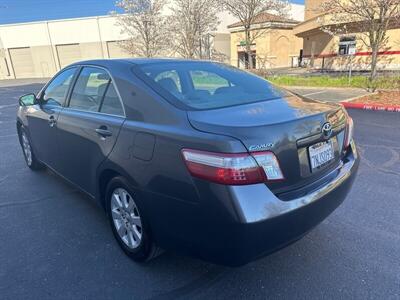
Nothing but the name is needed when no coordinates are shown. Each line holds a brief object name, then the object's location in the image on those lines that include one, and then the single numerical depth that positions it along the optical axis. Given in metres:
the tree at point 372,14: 10.99
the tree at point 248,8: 17.53
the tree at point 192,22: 20.66
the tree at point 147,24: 22.19
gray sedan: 1.89
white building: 42.31
